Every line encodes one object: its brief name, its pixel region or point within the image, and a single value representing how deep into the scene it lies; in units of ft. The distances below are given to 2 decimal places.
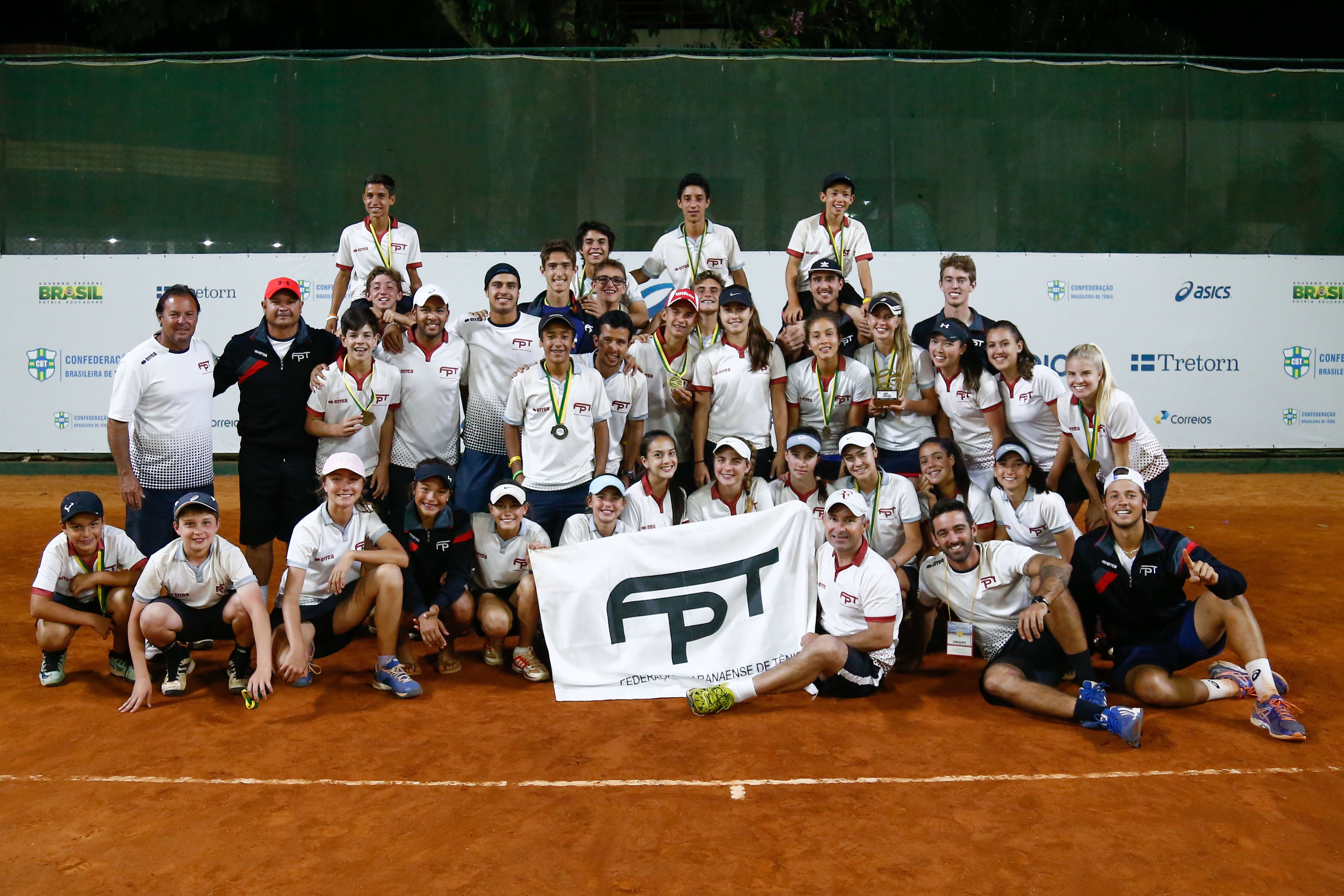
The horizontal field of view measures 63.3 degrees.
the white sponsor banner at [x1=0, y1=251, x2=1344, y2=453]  39.14
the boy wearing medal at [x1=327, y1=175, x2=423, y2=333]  27.99
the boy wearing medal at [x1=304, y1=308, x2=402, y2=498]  21.95
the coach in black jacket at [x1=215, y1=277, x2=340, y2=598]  22.24
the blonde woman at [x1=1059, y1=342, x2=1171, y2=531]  21.21
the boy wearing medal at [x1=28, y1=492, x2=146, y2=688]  19.75
